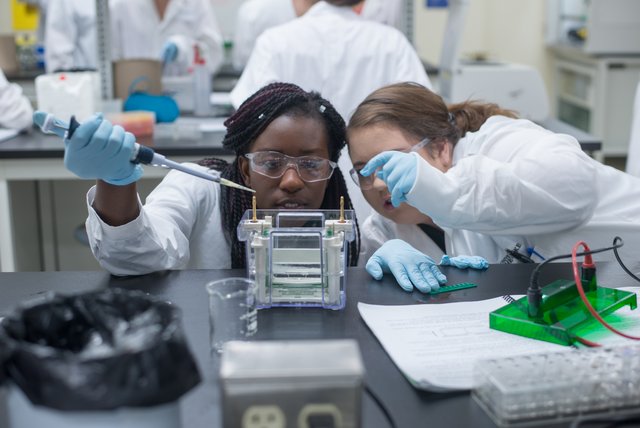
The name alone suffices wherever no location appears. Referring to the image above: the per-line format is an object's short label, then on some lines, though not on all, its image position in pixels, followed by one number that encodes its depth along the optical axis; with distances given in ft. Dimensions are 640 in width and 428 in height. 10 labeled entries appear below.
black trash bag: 1.99
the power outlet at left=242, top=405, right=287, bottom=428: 2.14
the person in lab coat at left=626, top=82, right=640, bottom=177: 6.70
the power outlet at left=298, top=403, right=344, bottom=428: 2.14
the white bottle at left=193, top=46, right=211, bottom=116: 10.53
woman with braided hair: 4.23
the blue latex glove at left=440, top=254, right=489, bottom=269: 4.39
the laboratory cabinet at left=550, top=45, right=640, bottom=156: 15.76
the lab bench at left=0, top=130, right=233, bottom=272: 8.50
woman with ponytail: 4.60
